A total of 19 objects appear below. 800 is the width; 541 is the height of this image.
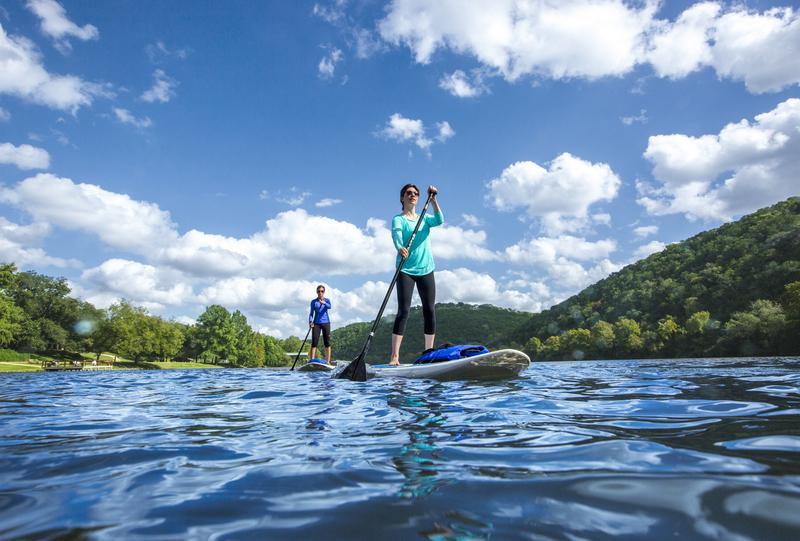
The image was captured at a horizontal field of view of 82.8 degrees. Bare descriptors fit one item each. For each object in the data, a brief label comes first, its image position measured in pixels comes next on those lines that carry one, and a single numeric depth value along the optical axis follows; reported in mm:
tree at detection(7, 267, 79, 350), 74938
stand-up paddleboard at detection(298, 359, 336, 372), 14383
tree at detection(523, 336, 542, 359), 95938
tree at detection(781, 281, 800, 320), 50941
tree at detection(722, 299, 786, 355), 52094
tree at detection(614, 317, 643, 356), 76062
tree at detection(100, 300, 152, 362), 71375
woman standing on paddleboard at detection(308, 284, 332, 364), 14607
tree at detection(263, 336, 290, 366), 122938
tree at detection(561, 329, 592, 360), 84500
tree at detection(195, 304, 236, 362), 86062
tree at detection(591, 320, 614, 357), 79812
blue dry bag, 7055
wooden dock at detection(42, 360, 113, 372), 51312
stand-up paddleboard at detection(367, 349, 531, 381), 6680
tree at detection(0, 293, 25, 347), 51938
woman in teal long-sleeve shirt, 8070
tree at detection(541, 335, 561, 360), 90250
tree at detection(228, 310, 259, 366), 90250
